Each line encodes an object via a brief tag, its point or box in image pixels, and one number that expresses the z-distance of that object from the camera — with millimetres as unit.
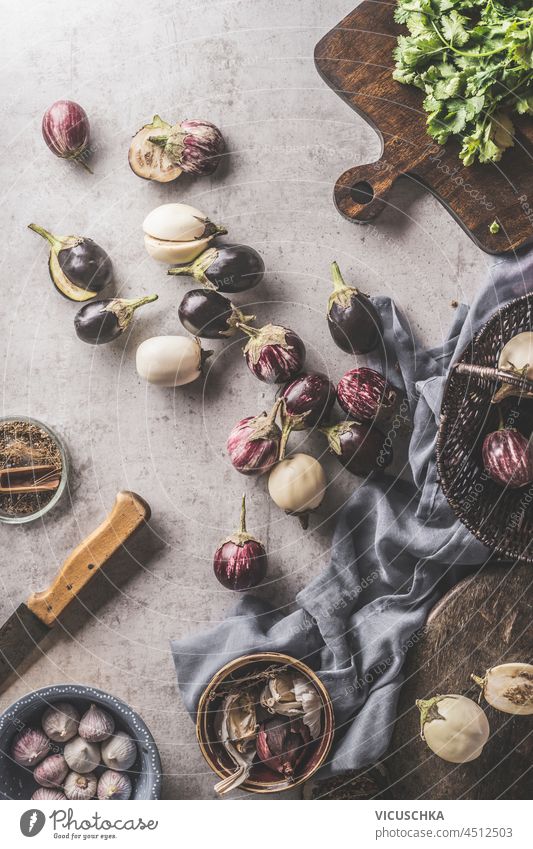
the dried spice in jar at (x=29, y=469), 941
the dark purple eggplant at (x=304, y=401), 897
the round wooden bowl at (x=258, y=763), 857
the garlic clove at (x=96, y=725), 893
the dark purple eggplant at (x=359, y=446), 896
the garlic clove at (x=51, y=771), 907
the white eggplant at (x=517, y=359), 814
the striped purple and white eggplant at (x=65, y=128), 950
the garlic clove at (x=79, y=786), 908
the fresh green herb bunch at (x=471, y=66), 830
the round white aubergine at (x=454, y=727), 849
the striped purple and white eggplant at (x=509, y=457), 829
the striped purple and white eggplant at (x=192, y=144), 940
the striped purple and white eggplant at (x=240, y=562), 914
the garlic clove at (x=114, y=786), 897
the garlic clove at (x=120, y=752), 893
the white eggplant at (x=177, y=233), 922
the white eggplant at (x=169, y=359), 916
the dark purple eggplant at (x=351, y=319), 901
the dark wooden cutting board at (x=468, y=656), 877
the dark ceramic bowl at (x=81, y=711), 873
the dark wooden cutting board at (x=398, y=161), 916
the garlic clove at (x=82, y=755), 901
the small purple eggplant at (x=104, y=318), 931
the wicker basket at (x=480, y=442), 831
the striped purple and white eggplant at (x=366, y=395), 894
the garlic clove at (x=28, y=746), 899
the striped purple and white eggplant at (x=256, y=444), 900
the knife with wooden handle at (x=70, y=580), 938
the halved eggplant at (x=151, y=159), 951
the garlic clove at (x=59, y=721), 896
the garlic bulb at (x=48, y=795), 913
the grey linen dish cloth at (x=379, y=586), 879
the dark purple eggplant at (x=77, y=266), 938
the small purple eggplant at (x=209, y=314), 911
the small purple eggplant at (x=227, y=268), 913
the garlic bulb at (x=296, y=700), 870
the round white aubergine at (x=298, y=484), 894
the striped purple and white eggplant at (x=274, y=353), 905
